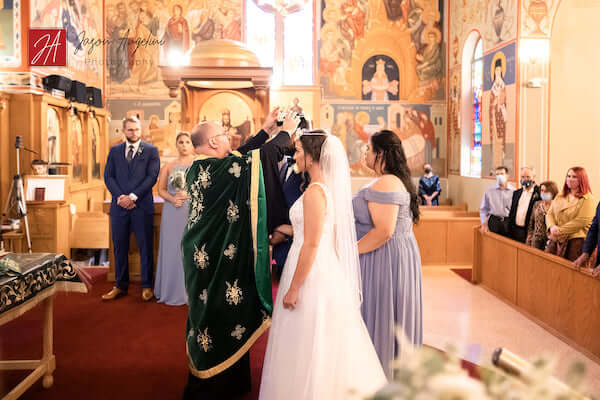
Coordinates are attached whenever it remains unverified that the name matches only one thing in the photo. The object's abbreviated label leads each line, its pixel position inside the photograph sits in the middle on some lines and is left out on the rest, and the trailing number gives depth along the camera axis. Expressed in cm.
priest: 328
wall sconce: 1016
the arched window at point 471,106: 1327
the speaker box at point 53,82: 1035
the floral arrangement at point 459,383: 81
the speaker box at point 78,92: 1154
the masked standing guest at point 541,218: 627
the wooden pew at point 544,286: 481
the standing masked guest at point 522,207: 667
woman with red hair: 565
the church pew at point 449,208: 1184
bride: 266
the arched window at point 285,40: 1490
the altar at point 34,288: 305
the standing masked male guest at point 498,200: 798
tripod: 797
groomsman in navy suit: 604
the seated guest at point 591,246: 470
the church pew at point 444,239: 924
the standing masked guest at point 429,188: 1305
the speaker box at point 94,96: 1292
